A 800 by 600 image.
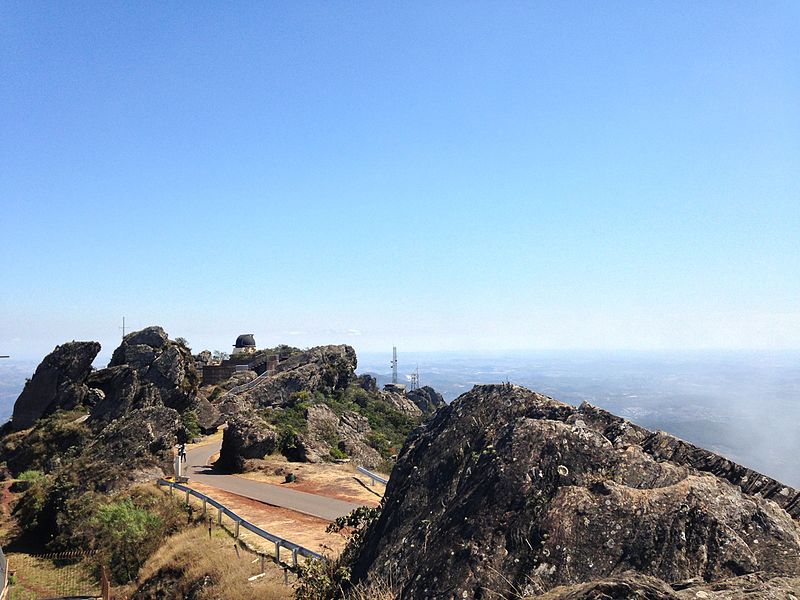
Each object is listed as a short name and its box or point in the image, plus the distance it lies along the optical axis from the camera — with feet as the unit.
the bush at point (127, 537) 62.85
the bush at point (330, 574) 30.96
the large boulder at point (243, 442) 107.04
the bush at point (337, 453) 129.80
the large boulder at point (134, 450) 87.30
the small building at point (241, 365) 224.33
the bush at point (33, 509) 80.74
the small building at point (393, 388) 365.20
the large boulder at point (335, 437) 128.98
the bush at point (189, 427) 133.12
